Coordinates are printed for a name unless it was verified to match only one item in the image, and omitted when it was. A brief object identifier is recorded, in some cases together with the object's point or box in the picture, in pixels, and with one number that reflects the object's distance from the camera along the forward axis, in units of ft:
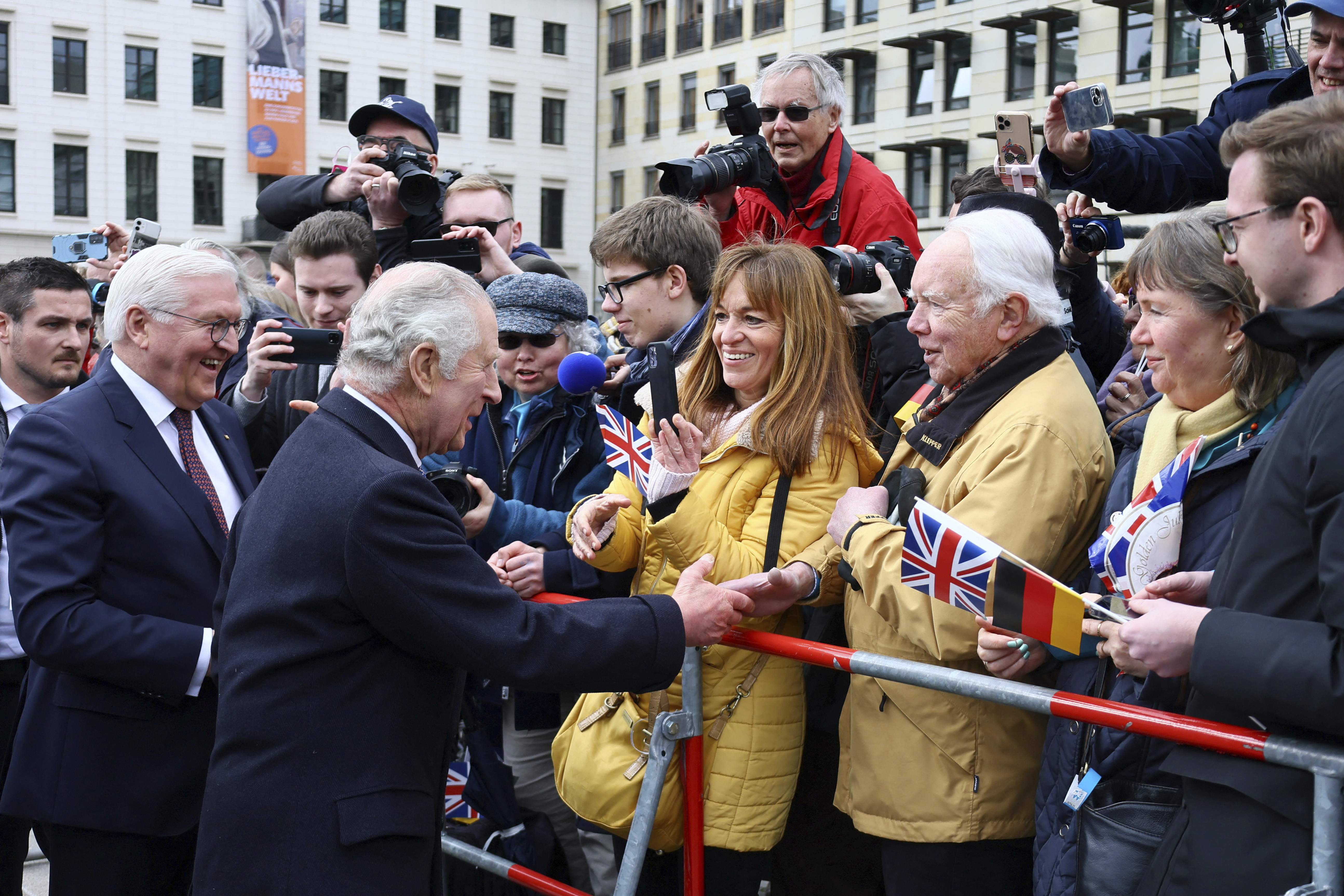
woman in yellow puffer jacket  9.14
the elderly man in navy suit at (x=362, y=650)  7.76
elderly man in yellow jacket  8.30
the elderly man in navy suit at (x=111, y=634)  9.50
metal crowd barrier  5.91
